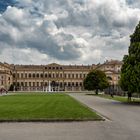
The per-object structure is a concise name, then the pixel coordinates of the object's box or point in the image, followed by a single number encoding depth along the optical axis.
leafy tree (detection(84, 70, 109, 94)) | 68.67
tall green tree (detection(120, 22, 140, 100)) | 26.40
